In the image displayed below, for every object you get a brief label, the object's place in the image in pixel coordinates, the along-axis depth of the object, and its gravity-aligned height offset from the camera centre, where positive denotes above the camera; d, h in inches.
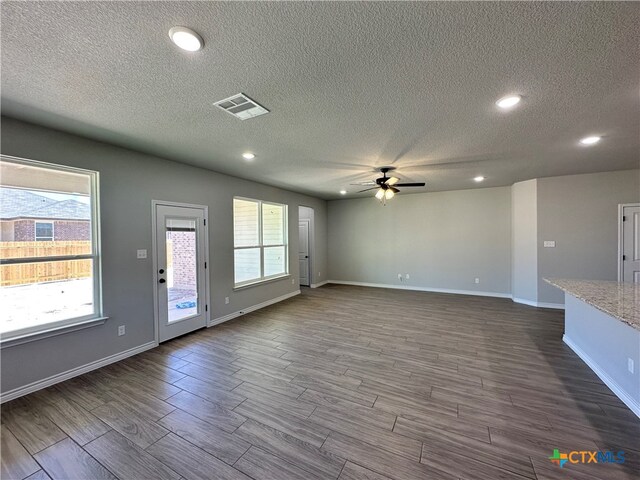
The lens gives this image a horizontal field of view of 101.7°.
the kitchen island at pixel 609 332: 85.4 -40.4
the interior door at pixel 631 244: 184.2 -8.3
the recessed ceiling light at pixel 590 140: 120.1 +43.7
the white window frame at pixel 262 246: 208.2 -7.8
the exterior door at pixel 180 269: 147.9 -19.0
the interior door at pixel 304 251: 314.2 -17.5
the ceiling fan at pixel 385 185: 169.0 +33.0
